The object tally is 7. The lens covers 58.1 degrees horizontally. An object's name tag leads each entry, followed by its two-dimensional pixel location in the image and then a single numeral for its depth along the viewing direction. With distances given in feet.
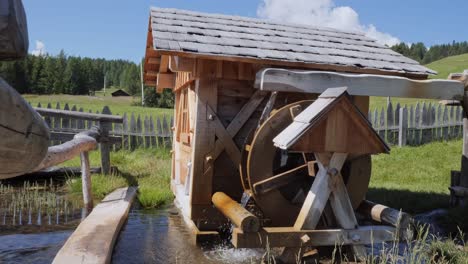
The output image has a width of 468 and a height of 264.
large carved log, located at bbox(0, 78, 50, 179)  2.85
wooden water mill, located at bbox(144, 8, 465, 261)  13.92
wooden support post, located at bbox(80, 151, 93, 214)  23.94
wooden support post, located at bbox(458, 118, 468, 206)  22.45
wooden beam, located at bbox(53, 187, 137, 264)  12.19
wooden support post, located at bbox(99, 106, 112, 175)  30.60
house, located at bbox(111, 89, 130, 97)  267.47
